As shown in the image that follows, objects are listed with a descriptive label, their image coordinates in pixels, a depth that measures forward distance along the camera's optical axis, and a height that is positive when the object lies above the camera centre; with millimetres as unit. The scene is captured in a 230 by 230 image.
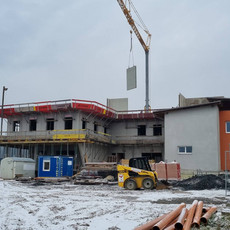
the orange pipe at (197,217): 8719 -1678
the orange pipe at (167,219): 8075 -1678
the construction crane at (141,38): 49719 +20801
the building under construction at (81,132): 34844 +2934
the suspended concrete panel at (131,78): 45812 +11655
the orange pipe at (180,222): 8226 -1664
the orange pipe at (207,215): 9303 -1715
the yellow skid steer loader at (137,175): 20312 -1115
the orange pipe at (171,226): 8055 -1779
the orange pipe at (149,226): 8200 -1772
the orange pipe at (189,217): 8281 -1681
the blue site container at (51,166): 29953 -904
